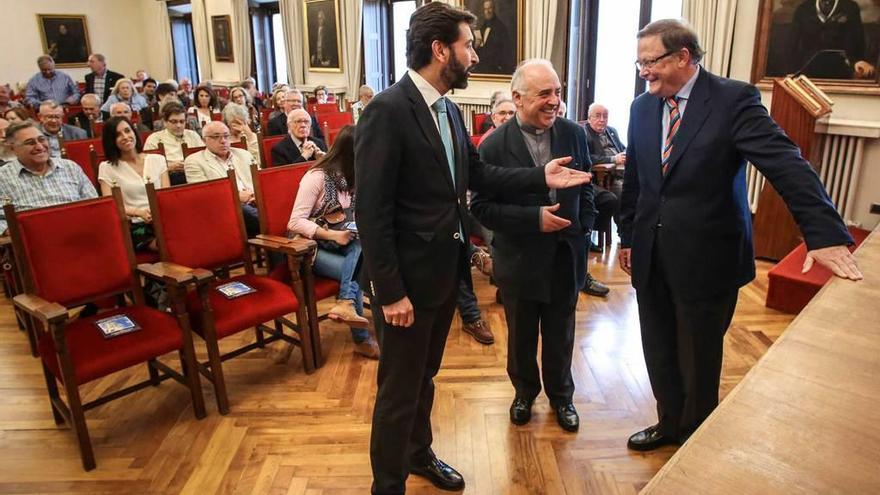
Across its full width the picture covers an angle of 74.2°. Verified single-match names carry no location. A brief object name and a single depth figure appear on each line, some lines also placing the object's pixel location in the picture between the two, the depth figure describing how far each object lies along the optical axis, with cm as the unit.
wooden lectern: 391
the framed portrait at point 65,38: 1270
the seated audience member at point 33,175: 332
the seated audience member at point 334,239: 306
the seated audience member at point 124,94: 782
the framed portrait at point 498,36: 718
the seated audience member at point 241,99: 731
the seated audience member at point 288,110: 573
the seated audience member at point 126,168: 375
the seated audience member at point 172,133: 477
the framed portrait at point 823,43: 429
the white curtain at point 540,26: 679
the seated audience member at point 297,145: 427
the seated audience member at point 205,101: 712
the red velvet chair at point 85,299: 223
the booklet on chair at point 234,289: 278
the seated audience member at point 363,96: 725
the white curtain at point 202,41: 1250
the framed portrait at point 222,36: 1202
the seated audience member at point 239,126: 491
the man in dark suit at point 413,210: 157
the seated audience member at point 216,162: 385
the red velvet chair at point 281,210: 303
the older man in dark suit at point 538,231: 209
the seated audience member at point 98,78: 941
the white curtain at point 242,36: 1160
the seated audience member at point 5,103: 725
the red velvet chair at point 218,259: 261
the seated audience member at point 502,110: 426
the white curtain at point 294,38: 1040
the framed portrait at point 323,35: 986
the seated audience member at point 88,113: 655
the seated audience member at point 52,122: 516
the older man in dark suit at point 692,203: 167
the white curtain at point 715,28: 505
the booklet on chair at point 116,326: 238
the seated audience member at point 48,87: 924
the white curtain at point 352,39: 938
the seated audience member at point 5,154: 419
